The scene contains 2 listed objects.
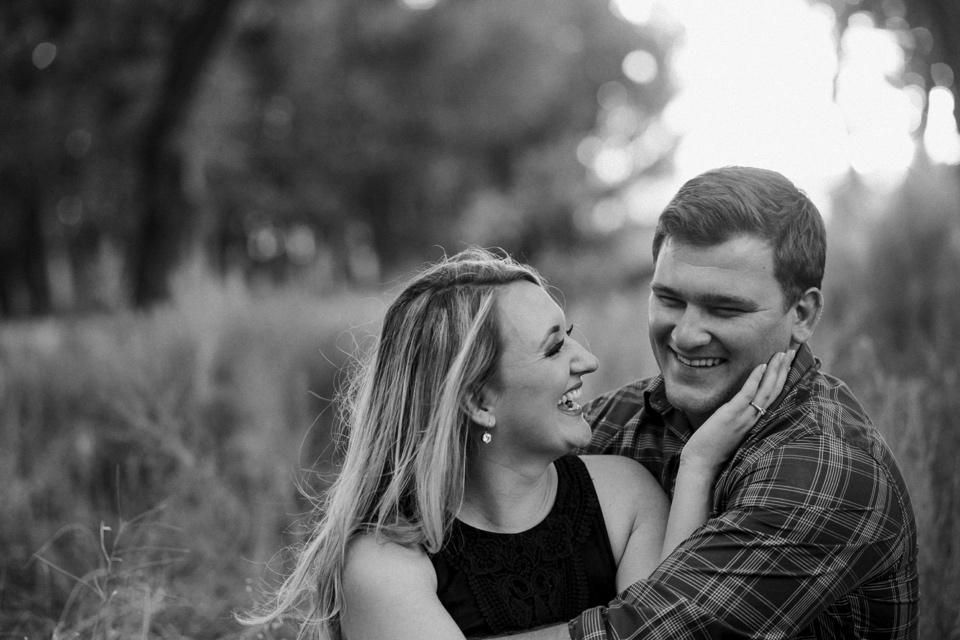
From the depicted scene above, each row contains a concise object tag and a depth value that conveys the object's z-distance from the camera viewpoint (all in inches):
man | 85.8
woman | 95.5
